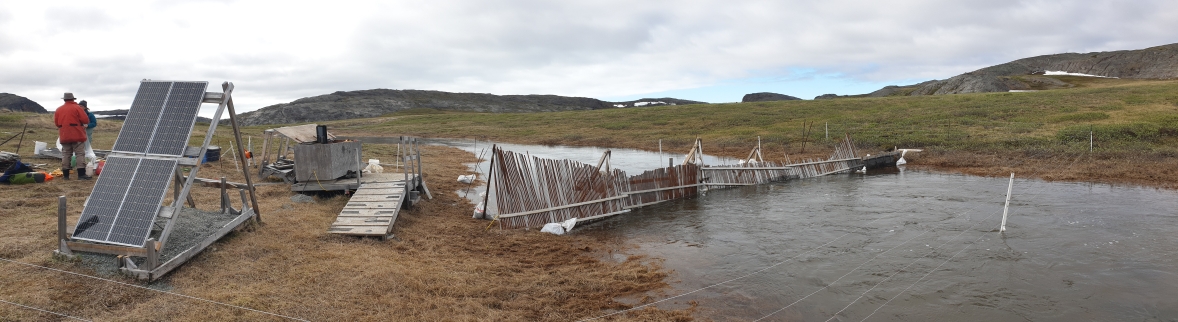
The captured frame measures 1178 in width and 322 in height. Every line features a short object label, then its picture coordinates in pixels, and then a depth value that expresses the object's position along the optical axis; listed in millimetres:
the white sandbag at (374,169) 17312
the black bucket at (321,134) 13961
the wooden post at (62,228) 7580
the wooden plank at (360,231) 10957
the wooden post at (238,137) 9297
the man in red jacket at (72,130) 13273
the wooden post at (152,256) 7422
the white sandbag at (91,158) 14318
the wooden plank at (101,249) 7855
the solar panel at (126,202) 7992
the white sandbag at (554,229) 12992
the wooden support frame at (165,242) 7512
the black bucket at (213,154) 17641
